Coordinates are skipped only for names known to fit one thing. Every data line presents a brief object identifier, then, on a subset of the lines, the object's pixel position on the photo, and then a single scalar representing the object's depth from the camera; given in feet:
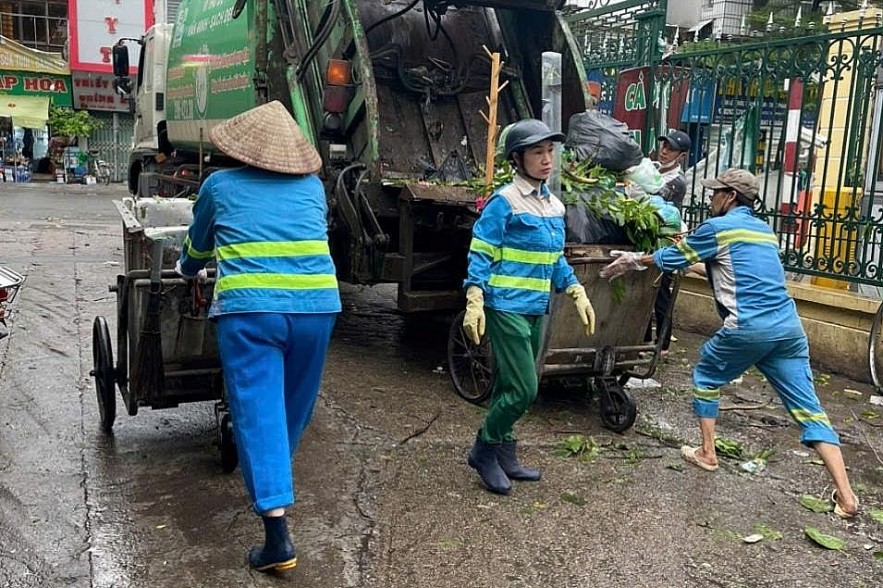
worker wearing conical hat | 9.84
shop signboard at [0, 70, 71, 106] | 75.10
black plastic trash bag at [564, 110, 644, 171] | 17.54
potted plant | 72.54
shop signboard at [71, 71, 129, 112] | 75.42
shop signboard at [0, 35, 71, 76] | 74.69
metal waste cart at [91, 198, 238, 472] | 12.56
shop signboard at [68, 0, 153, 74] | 72.69
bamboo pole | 15.56
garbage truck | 18.49
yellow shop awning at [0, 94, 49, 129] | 74.95
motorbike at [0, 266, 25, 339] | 13.65
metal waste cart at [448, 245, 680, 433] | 15.07
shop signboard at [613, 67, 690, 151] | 25.77
